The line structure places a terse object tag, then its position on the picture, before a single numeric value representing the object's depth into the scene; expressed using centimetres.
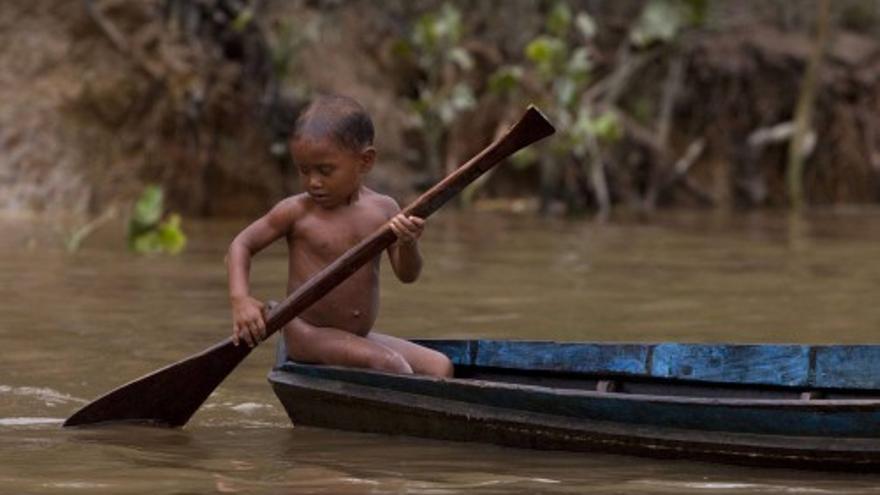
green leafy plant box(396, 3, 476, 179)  3611
